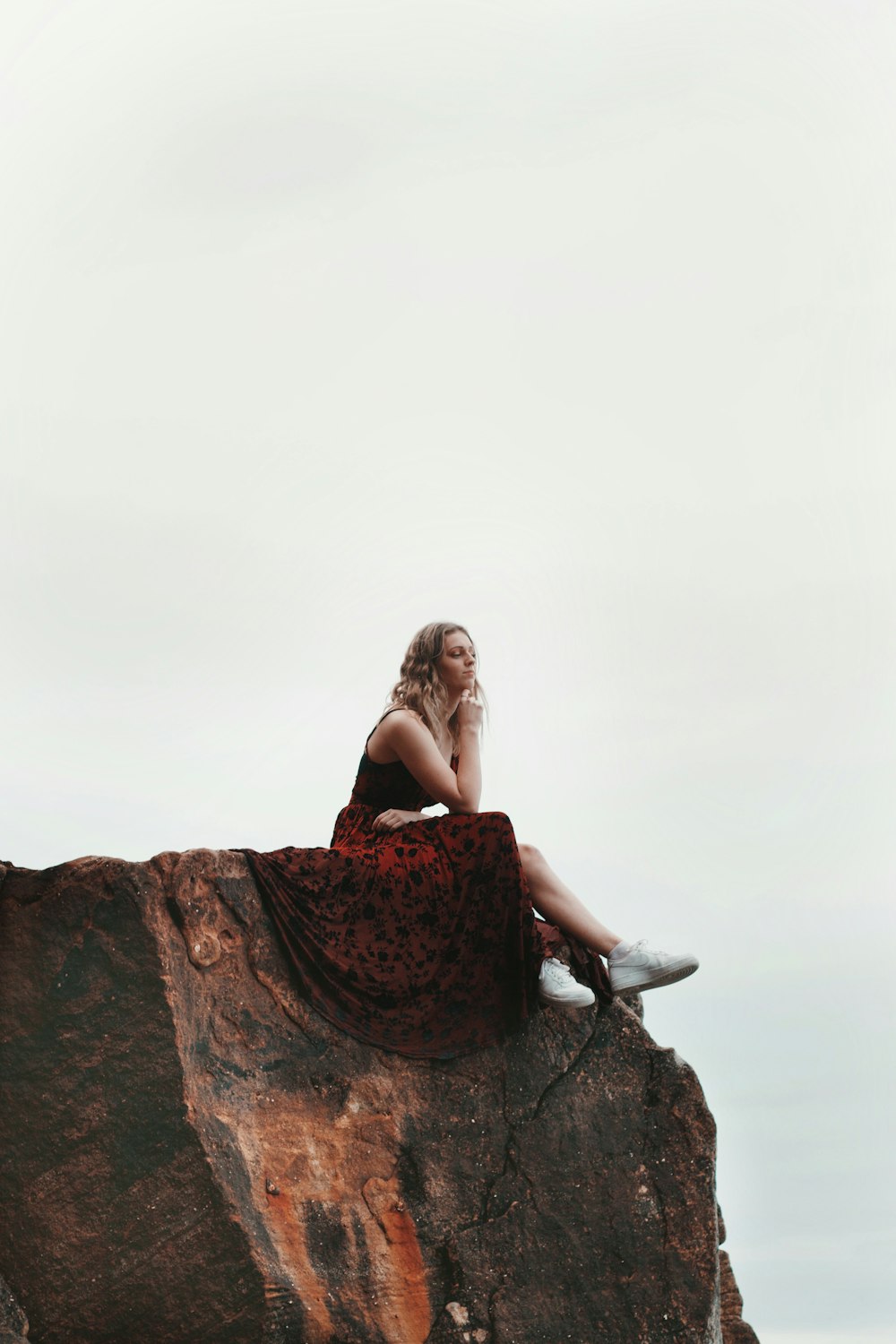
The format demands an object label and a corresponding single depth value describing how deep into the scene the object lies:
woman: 6.59
